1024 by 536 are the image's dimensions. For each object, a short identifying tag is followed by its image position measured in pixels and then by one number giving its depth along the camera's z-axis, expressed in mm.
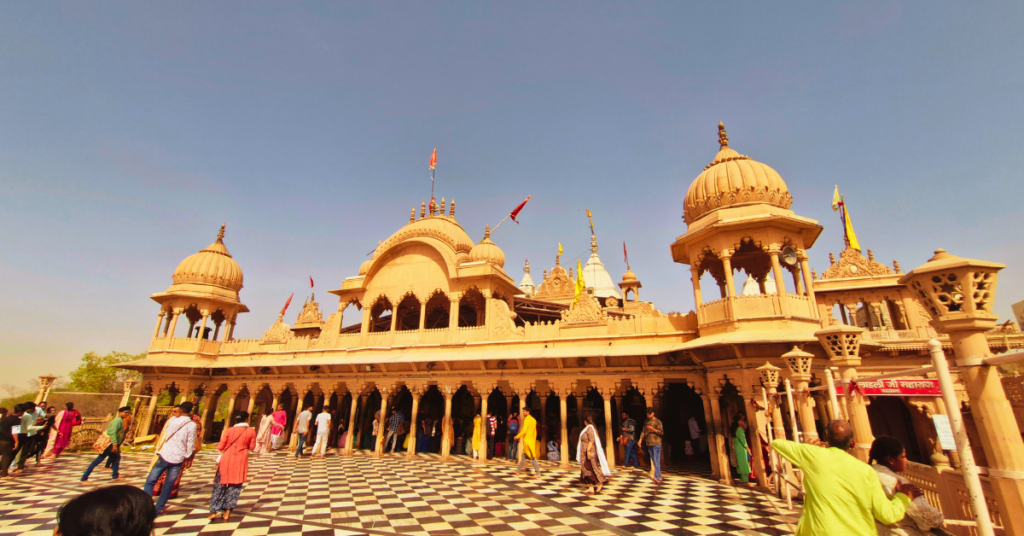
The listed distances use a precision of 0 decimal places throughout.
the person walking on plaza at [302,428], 13039
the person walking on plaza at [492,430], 13609
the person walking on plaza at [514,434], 12797
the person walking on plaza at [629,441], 11398
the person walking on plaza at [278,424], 14092
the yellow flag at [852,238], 17844
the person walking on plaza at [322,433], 13281
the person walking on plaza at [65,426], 11654
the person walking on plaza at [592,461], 8430
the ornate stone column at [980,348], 3098
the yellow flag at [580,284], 16278
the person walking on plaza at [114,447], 8695
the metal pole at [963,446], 2902
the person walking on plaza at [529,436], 10211
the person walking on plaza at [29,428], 9086
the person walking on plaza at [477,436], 13406
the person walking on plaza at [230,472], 6105
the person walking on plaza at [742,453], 9594
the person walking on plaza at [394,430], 15000
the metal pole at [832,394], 5446
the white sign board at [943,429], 4855
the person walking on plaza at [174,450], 6082
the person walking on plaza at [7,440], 8555
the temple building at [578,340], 10172
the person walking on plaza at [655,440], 9852
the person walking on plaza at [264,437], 14547
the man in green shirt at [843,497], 2779
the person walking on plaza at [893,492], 2852
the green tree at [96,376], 33000
